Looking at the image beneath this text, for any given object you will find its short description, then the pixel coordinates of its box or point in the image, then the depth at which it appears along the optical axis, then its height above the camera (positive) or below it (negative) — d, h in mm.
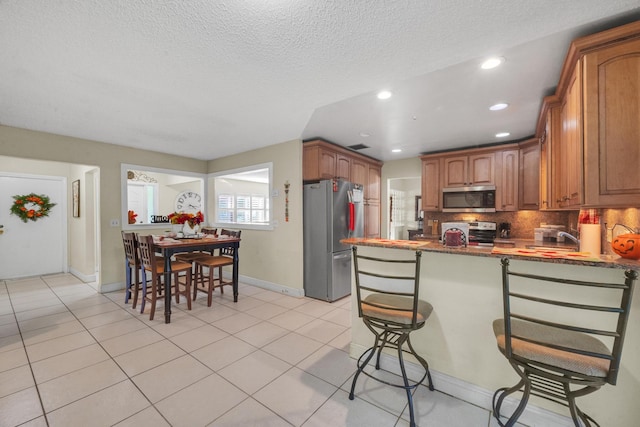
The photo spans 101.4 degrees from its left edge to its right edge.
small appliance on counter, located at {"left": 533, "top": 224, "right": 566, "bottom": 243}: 3660 -300
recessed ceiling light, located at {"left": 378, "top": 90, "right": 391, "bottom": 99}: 2482 +1143
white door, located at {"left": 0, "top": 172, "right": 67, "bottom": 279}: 4770 -369
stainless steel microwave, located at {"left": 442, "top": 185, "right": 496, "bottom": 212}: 4230 +227
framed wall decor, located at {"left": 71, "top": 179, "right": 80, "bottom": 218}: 5082 +332
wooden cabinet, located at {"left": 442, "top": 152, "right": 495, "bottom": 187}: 4270 +715
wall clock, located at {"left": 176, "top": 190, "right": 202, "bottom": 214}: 6629 +317
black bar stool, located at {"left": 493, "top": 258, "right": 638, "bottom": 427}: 1093 -625
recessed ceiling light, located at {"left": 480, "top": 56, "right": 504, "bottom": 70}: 1944 +1136
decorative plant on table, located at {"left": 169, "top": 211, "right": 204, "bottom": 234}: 3815 -85
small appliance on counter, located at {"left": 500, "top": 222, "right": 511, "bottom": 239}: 4312 -300
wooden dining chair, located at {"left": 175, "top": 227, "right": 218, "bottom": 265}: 3897 -664
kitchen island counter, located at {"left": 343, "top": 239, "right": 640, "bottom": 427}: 1366 -772
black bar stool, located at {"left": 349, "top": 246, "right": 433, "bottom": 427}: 1595 -627
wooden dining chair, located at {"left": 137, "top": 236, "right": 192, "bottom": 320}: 3072 -665
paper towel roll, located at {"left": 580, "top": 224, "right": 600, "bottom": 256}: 2010 -205
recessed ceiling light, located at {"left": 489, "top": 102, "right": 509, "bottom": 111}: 2742 +1131
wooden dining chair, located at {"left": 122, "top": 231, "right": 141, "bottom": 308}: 3395 -633
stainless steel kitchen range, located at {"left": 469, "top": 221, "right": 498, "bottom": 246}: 4273 -333
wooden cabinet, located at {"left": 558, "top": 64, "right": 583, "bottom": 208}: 1695 +514
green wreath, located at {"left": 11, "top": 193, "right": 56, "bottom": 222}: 4820 +152
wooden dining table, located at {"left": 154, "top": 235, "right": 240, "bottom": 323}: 3029 -443
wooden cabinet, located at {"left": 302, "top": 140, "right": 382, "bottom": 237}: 3963 +745
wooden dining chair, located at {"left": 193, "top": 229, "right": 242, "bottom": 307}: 3575 -697
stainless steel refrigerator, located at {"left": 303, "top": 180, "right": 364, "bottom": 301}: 3789 -350
